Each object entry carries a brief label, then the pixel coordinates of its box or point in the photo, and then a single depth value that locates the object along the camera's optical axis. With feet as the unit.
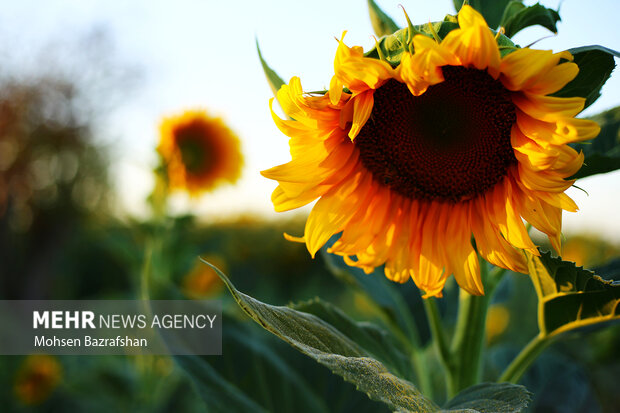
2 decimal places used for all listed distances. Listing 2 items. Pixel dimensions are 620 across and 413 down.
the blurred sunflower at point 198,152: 6.29
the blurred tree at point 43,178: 20.90
